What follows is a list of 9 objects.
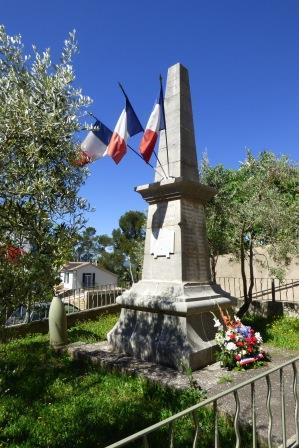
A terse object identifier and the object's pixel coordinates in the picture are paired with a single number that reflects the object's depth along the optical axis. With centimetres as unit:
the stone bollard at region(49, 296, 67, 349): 843
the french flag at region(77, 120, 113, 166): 600
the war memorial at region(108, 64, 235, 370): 693
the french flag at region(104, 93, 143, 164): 736
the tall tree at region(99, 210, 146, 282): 5356
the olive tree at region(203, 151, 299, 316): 1158
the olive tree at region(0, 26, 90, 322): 440
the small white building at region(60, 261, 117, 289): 5306
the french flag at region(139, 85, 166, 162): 750
